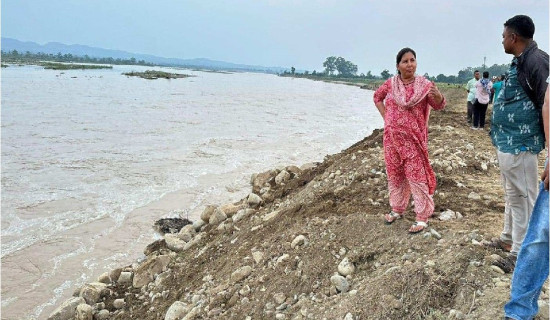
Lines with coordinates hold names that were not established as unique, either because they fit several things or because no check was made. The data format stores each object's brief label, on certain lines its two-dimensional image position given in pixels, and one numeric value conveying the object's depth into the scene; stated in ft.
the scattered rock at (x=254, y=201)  20.86
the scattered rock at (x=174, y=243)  18.38
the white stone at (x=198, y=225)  20.81
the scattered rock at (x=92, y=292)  14.66
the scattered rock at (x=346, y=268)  11.03
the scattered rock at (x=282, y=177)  25.70
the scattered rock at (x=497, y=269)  9.22
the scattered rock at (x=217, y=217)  20.26
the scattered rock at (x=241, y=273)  12.74
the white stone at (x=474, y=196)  15.32
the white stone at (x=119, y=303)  14.44
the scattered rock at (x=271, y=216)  17.02
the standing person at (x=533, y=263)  6.93
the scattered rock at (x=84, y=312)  13.82
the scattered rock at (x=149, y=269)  15.64
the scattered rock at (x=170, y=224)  22.38
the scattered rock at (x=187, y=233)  19.76
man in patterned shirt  8.92
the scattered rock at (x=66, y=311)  14.08
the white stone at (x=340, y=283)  10.49
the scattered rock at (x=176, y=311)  12.16
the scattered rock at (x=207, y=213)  21.09
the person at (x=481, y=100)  31.27
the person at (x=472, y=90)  33.17
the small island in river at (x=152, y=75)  222.19
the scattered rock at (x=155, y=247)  19.02
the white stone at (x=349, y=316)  9.22
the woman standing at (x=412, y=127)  11.32
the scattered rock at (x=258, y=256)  13.29
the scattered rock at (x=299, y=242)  13.03
